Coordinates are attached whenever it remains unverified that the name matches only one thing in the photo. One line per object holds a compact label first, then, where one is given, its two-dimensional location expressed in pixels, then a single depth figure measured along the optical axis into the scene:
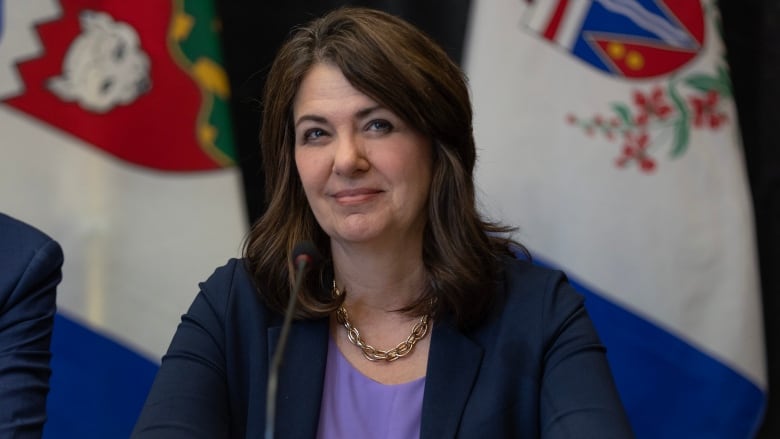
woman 3.53
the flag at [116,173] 5.04
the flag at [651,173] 5.34
